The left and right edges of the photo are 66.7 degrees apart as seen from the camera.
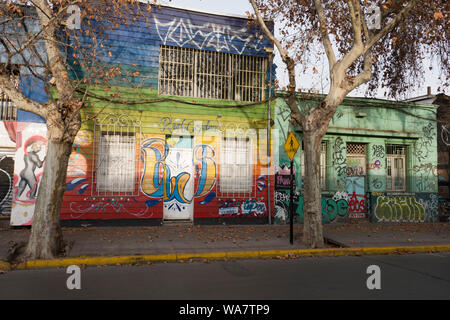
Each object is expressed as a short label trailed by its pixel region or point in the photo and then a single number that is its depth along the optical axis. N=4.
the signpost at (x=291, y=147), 8.71
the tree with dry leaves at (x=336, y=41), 8.96
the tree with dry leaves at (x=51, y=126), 7.16
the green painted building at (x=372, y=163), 13.19
